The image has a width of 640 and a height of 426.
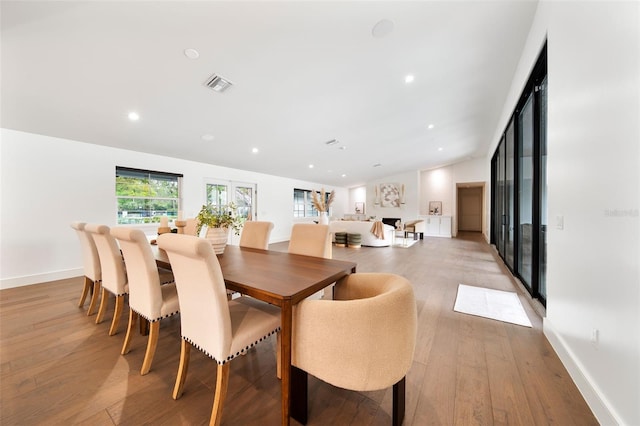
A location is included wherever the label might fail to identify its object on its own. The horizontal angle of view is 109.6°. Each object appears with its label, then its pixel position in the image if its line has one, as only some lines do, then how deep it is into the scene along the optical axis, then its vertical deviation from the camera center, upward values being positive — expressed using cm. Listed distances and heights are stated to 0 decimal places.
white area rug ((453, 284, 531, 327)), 234 -107
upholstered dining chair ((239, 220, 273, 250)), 262 -27
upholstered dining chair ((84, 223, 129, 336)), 198 -50
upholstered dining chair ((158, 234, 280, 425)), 112 -58
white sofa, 684 -59
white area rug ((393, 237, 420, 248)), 694 -100
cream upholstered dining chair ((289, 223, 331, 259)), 221 -29
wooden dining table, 110 -40
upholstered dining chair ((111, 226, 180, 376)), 155 -53
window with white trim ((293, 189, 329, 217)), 859 +29
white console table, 877 -53
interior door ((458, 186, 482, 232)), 1012 +16
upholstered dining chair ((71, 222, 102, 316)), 240 -53
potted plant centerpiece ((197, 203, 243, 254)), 215 -13
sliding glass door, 243 +36
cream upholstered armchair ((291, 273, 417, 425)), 100 -59
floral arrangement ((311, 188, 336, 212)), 631 +22
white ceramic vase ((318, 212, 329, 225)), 592 -16
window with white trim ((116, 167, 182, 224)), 425 +32
